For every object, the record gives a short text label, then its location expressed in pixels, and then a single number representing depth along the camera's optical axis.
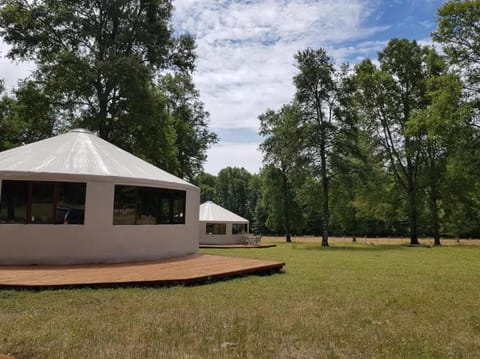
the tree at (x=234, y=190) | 61.92
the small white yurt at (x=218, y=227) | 22.23
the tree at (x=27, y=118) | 16.30
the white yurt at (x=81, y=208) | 7.86
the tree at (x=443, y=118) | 17.20
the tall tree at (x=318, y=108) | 21.38
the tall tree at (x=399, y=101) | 22.95
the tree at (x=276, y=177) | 29.84
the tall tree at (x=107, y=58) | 15.48
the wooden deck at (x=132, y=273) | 5.85
